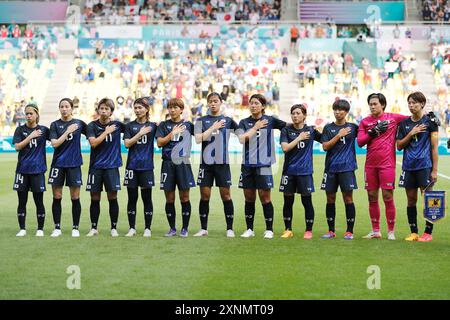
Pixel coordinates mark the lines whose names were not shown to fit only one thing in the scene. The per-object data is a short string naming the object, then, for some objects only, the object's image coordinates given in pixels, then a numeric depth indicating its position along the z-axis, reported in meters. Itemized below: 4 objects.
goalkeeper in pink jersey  11.44
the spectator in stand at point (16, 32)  43.69
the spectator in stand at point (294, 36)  42.19
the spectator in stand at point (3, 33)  43.84
